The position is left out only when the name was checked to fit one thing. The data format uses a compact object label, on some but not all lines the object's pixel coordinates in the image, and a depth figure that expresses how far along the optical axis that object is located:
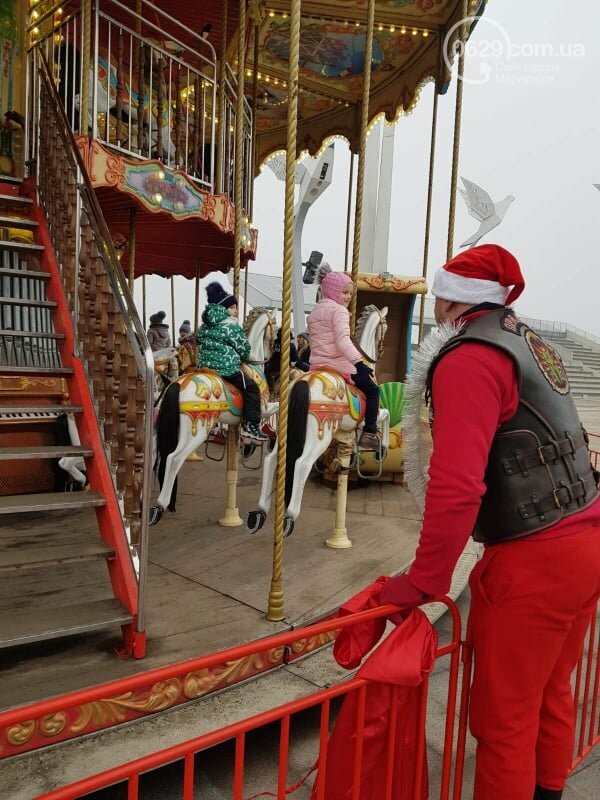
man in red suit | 1.43
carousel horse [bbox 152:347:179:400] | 7.00
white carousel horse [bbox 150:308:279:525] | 4.09
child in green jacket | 4.43
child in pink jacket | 4.20
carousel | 2.46
